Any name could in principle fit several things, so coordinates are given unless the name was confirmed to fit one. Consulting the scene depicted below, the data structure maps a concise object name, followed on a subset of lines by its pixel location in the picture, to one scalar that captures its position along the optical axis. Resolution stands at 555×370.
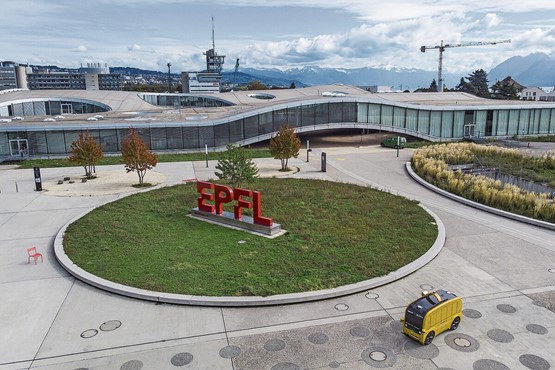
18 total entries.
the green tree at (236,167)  26.44
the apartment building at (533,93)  151.80
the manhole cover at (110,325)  12.62
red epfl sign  20.57
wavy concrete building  44.38
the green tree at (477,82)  159.57
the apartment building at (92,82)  167.62
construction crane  135.50
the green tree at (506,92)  118.88
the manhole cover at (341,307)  13.60
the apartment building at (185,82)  167.88
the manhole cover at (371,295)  14.37
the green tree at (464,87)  158.85
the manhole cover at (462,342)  11.70
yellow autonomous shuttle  11.57
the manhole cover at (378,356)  11.12
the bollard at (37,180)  30.08
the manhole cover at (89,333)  12.26
